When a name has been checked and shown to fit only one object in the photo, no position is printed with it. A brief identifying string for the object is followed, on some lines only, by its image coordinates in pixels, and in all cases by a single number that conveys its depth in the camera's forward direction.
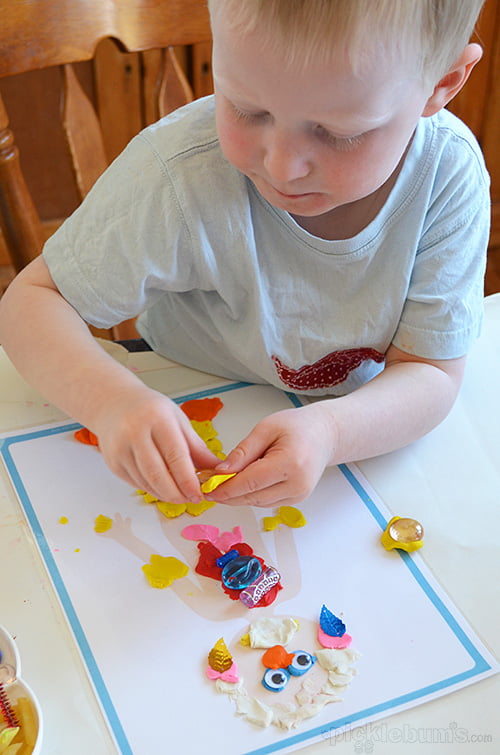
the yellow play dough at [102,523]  0.62
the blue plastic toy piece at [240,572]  0.59
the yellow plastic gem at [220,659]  0.54
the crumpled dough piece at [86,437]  0.70
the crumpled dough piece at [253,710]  0.52
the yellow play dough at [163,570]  0.59
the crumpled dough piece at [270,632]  0.56
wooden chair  0.76
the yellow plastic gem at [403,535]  0.63
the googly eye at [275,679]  0.54
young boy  0.55
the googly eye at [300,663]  0.55
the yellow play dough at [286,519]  0.65
